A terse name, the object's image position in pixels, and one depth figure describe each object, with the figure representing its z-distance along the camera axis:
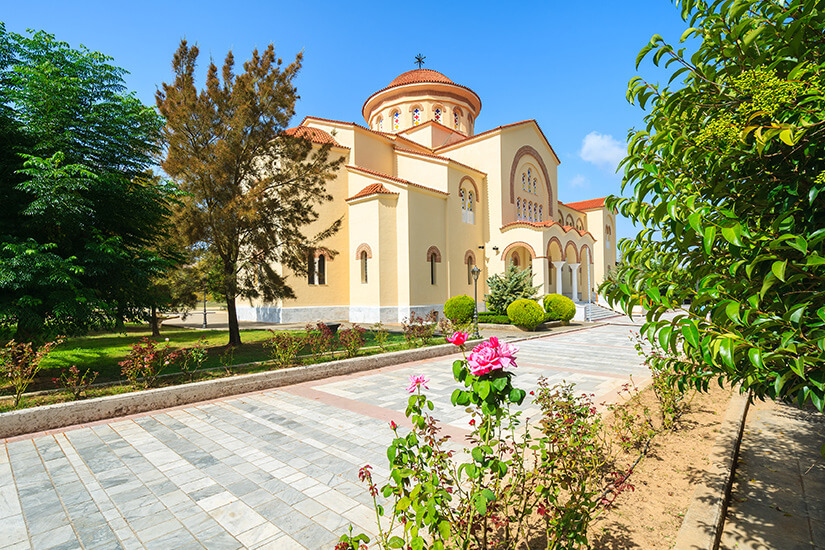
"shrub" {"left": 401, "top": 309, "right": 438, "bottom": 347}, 12.59
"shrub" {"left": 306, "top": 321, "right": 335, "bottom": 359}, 9.87
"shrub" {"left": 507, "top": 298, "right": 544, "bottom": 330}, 18.06
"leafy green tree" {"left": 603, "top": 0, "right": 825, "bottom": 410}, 1.55
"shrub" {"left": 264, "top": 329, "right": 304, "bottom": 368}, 9.14
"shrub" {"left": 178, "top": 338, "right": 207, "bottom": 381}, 7.77
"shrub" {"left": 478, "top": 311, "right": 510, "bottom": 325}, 19.89
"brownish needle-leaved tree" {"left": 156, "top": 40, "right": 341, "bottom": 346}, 10.98
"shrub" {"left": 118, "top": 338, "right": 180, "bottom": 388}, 7.03
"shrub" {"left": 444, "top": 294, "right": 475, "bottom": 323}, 18.95
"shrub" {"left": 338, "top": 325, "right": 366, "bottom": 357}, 10.35
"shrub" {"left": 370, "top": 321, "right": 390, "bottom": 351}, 11.52
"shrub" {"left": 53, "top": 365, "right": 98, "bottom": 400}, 6.43
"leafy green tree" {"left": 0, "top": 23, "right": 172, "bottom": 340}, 7.06
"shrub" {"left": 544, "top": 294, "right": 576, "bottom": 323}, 20.44
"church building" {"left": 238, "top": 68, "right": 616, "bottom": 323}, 20.83
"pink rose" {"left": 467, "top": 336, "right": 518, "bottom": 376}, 2.02
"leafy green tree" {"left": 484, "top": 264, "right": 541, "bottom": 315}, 20.80
